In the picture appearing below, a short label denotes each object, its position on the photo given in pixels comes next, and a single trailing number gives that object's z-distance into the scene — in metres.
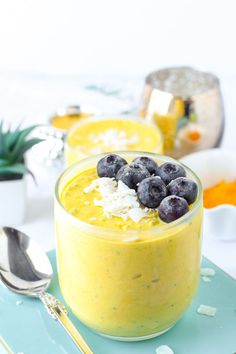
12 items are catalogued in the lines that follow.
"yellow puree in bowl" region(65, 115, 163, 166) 0.66
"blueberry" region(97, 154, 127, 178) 0.49
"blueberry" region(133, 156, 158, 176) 0.49
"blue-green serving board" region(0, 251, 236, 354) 0.48
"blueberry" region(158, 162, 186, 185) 0.48
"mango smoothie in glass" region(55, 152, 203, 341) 0.45
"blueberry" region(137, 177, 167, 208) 0.46
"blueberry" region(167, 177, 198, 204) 0.47
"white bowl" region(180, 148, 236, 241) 0.67
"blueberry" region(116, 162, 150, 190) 0.48
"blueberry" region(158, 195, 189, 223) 0.45
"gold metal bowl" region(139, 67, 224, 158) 0.72
